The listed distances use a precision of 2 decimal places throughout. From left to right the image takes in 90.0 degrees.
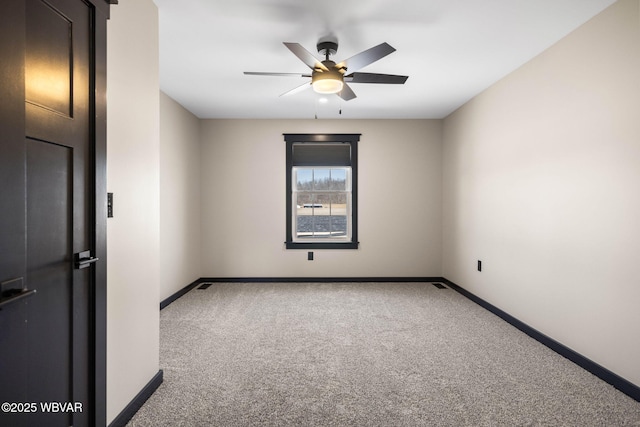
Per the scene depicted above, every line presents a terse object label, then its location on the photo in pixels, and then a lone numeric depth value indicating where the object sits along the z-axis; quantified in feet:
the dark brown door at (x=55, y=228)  3.90
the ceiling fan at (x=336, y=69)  7.80
